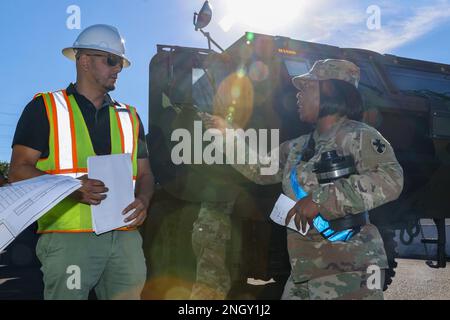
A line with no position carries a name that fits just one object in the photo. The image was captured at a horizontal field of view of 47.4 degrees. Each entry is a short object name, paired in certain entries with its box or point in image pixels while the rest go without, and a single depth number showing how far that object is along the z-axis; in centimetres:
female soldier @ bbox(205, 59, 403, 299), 239
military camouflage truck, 388
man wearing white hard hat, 223
